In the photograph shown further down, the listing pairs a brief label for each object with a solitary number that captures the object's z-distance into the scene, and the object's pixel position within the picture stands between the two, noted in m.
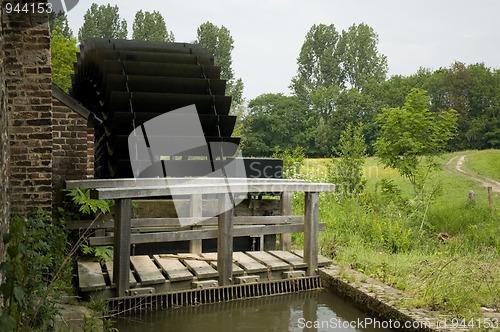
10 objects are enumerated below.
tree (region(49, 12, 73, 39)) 35.41
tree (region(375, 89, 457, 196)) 10.74
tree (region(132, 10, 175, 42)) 35.84
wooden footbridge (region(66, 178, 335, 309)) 4.85
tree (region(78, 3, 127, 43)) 37.97
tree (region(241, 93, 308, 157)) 40.75
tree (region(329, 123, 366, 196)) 11.09
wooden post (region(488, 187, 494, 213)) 11.09
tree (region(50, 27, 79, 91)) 23.52
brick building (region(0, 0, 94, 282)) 5.08
